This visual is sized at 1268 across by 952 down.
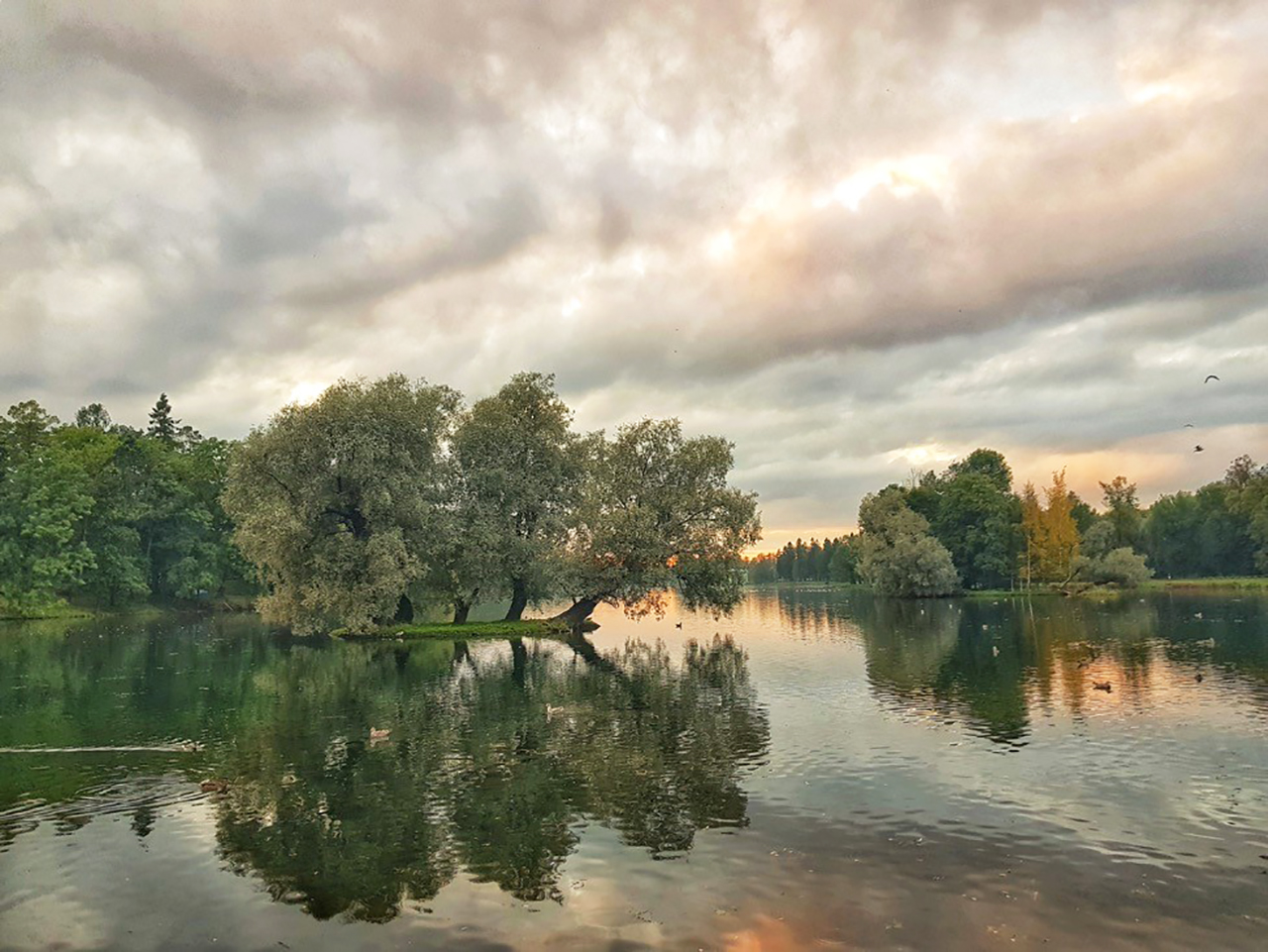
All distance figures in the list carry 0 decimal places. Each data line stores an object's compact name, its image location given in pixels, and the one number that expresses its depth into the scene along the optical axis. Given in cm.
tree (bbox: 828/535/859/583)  15512
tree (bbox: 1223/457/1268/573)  13850
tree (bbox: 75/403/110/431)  15100
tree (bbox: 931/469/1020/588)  14775
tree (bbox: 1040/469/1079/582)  13662
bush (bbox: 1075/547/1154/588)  13475
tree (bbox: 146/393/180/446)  15662
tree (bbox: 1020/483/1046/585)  13812
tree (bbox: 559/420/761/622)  8306
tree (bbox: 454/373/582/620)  8269
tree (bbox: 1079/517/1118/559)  14474
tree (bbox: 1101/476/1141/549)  16350
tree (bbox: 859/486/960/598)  13450
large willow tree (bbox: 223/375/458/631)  7362
